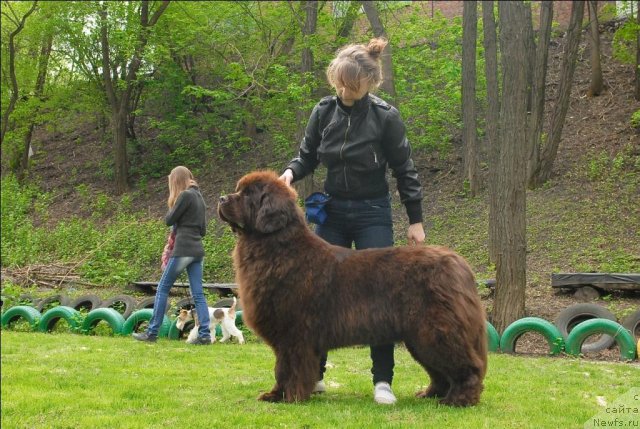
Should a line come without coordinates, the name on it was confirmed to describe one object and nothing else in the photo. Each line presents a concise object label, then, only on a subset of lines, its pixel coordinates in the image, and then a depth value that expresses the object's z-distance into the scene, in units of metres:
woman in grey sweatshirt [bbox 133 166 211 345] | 8.58
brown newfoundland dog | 4.65
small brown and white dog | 9.09
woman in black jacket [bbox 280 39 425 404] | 5.00
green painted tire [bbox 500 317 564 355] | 7.76
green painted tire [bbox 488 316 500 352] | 8.22
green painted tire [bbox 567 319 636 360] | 7.47
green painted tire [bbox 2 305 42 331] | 10.28
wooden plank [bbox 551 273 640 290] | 10.11
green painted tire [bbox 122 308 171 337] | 9.48
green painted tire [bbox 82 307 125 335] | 9.51
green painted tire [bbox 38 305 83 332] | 9.89
